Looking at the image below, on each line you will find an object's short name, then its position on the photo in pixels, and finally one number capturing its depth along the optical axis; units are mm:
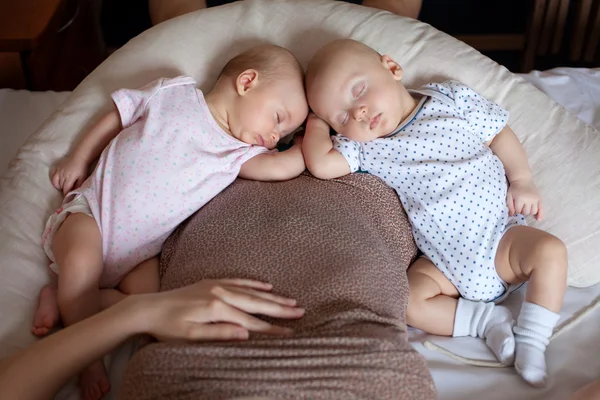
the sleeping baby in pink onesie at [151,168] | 1066
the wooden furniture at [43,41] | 1706
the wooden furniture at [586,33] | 2059
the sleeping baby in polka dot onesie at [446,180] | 1109
